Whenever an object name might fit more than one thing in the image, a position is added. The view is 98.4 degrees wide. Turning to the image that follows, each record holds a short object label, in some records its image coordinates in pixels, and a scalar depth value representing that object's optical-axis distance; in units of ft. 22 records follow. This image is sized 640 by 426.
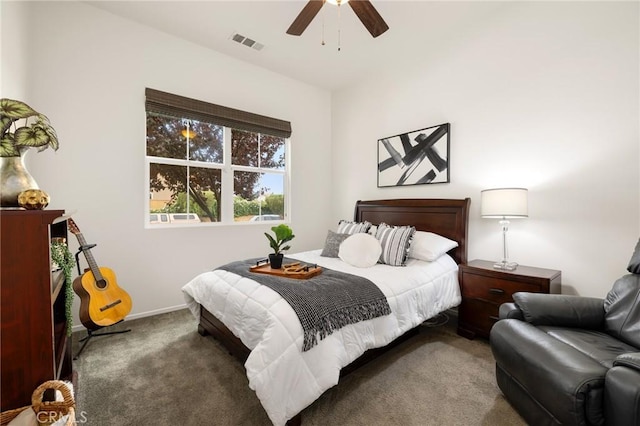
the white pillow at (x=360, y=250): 8.45
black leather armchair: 3.59
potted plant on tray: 7.36
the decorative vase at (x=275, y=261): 7.39
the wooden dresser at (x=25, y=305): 3.28
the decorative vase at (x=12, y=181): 3.94
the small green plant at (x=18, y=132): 4.03
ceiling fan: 6.61
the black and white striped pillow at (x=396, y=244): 8.50
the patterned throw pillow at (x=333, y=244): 9.61
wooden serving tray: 6.84
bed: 4.60
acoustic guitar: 7.19
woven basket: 3.25
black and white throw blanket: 5.08
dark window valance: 9.61
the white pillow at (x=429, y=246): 8.63
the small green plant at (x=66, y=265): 4.42
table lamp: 7.56
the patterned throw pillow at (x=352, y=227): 10.24
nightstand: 6.99
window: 10.09
